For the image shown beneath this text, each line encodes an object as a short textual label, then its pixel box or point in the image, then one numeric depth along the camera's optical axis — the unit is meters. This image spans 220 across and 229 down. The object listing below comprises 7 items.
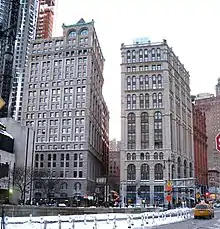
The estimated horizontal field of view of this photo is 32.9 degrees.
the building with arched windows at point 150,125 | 126.06
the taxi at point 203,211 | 46.50
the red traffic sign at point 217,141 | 13.05
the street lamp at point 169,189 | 75.71
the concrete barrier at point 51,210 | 34.59
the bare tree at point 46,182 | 106.34
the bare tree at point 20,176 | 94.26
